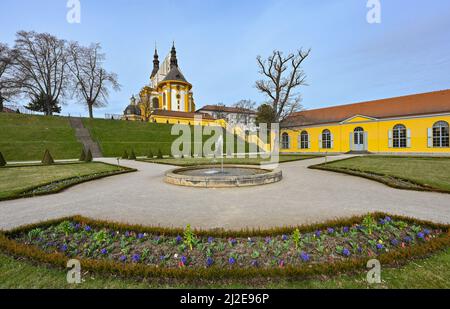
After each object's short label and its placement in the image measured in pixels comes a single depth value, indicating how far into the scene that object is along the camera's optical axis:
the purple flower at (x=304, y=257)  2.79
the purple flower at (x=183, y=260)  2.78
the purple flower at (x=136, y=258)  2.84
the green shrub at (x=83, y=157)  19.38
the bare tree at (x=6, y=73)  30.03
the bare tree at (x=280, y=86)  27.81
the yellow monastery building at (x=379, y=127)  23.00
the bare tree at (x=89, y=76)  36.75
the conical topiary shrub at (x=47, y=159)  16.36
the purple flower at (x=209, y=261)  2.74
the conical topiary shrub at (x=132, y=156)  22.35
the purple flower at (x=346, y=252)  2.92
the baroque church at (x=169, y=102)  57.09
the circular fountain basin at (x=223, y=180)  7.86
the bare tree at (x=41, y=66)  31.84
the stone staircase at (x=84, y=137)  25.98
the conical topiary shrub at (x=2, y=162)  15.17
